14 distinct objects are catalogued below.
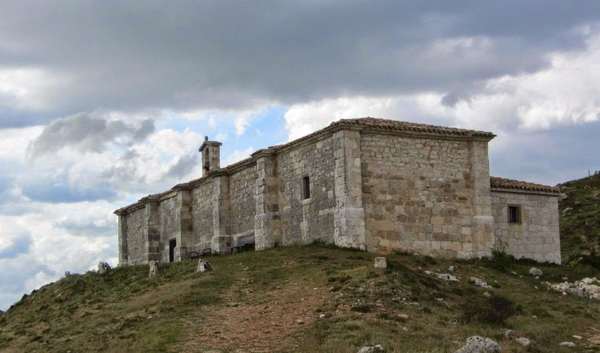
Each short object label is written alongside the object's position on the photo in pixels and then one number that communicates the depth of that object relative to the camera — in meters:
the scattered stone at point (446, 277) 28.51
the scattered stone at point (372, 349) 18.92
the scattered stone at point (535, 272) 32.93
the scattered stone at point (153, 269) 33.74
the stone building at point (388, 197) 31.94
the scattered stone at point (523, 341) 20.91
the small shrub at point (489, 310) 23.00
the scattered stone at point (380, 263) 26.16
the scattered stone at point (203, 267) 30.59
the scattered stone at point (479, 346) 18.64
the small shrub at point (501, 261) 32.88
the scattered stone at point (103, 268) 40.29
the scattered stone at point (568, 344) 21.75
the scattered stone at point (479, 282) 28.49
